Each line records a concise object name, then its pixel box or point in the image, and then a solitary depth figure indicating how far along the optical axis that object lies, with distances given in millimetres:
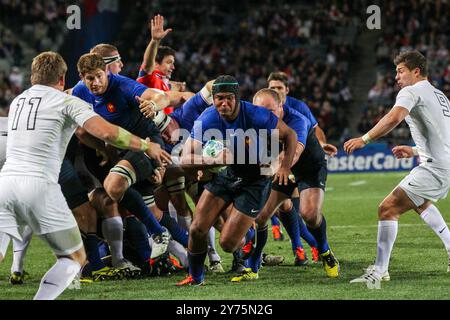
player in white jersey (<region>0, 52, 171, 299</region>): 12094
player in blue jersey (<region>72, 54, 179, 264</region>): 16797
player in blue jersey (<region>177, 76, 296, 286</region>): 15562
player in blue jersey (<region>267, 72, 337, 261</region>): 19109
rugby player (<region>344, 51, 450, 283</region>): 15805
